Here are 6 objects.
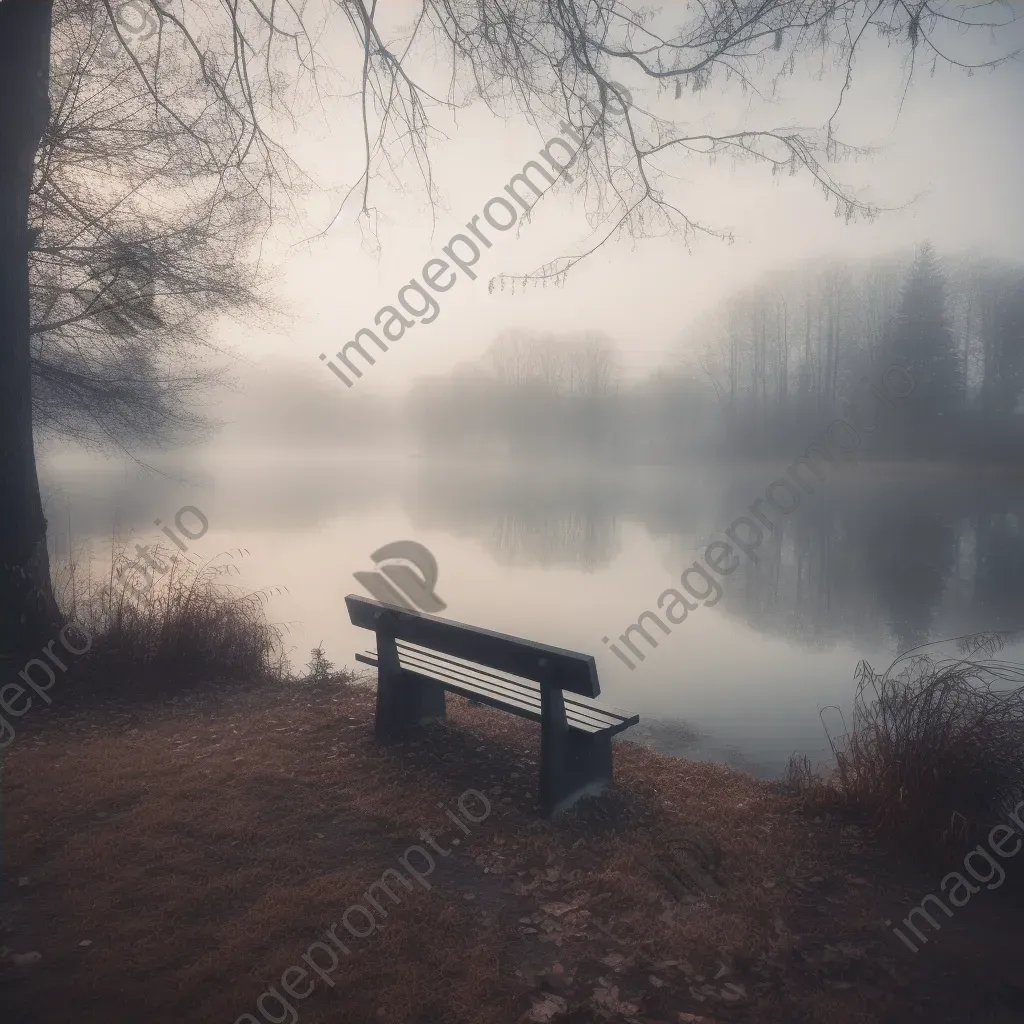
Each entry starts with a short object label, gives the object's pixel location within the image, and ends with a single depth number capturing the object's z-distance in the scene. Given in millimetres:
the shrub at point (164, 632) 5844
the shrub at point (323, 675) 6266
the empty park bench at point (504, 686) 3592
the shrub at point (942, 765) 3428
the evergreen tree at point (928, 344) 33375
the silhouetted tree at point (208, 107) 4273
